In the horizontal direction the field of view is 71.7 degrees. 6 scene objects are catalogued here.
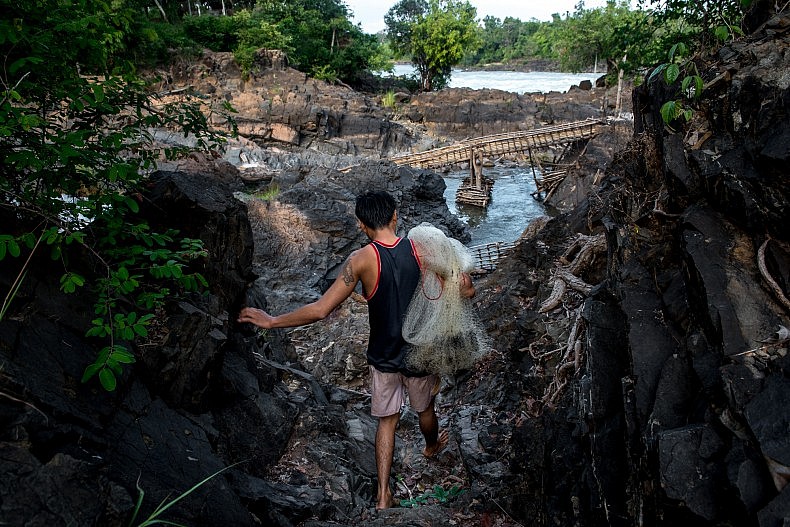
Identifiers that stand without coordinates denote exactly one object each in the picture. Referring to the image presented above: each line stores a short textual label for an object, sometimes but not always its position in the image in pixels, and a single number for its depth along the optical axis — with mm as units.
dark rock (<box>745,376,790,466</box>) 1778
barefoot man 3393
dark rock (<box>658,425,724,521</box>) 1973
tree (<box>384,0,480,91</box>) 43031
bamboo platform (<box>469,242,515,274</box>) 11914
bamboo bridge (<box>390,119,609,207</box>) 22625
